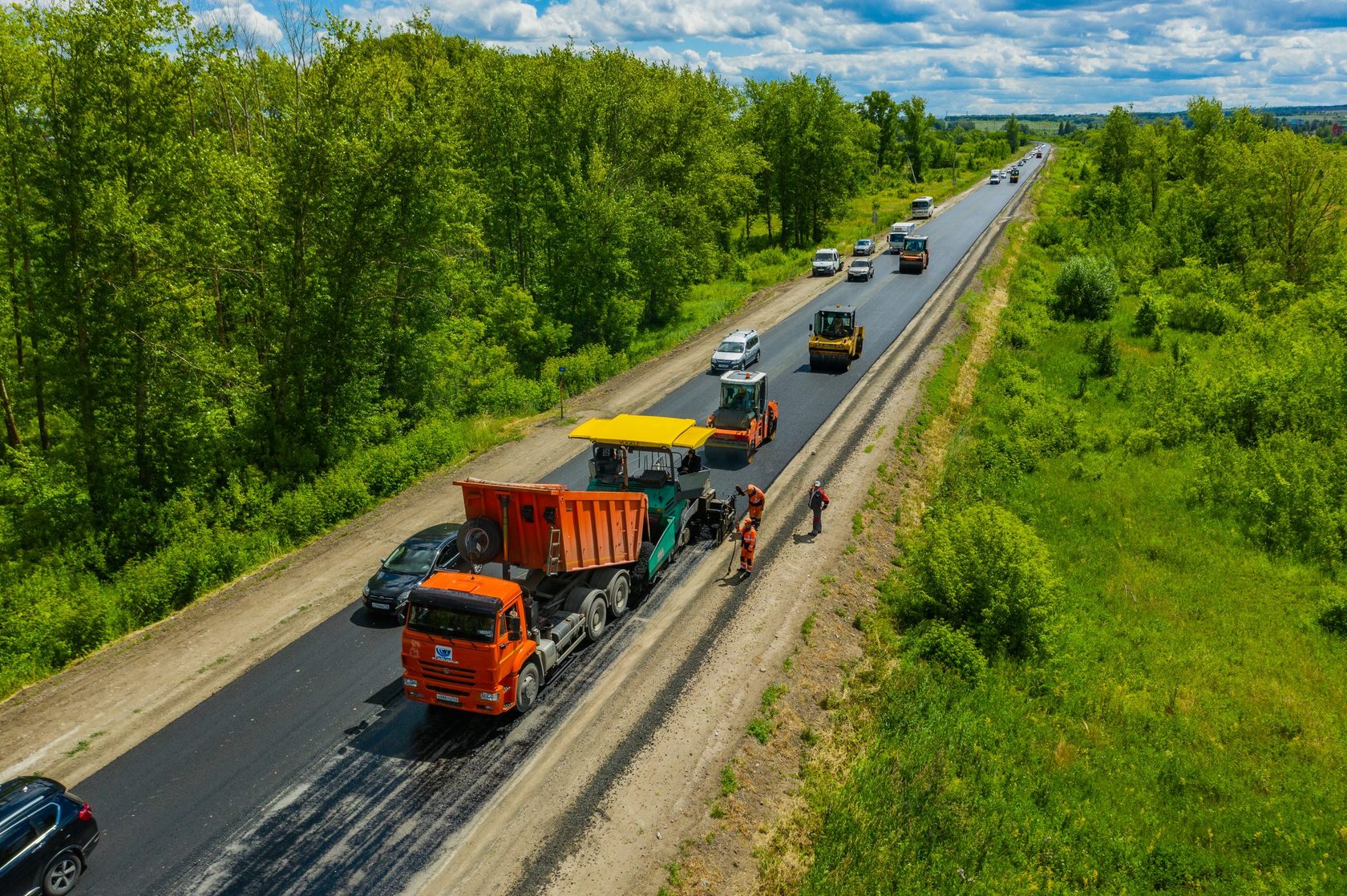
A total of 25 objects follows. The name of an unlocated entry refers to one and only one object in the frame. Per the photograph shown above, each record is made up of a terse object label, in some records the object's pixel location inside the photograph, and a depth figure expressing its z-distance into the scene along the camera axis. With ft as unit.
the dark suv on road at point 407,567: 56.95
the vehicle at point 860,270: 181.88
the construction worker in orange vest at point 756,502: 67.26
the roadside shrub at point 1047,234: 221.87
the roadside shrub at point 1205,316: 137.28
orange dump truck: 42.98
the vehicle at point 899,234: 219.00
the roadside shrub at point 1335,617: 58.95
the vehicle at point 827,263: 191.11
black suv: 32.53
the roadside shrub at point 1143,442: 91.71
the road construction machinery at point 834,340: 115.75
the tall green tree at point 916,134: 413.59
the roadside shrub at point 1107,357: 117.19
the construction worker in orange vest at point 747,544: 62.13
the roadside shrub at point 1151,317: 141.08
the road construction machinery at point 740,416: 85.35
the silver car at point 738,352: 118.21
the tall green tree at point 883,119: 402.72
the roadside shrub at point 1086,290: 149.28
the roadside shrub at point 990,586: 56.34
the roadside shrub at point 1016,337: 132.05
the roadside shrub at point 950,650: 52.80
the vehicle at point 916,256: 185.68
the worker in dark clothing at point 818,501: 69.51
